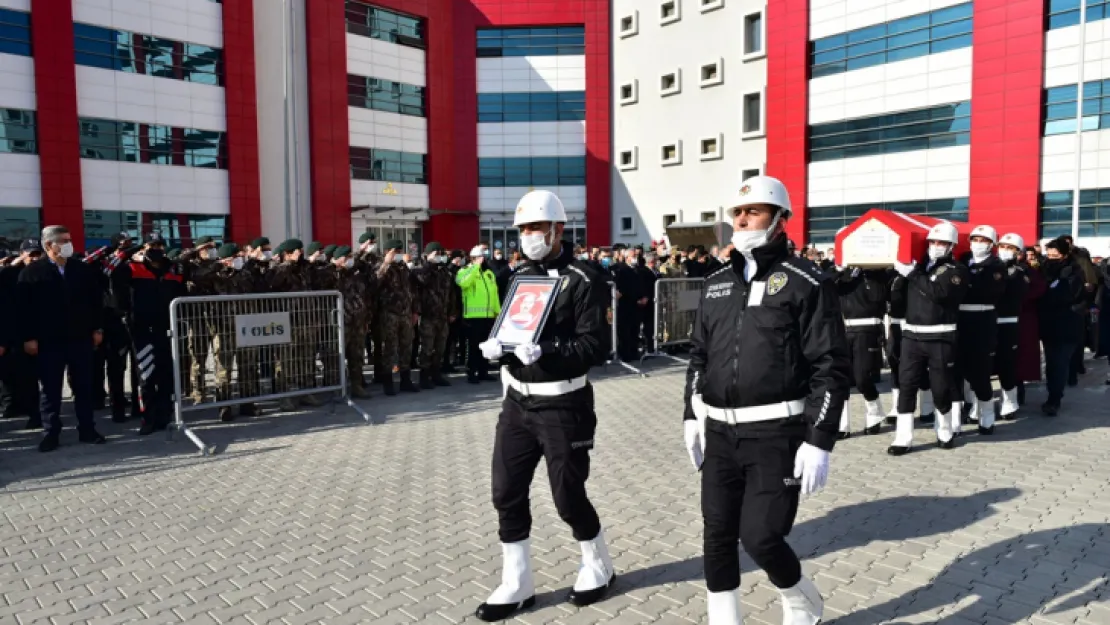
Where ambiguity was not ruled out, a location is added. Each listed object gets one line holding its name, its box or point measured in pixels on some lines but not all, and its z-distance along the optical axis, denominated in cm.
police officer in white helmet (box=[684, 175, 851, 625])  338
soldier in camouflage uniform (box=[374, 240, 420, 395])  1113
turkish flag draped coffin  779
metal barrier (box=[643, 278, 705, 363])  1403
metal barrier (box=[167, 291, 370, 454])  830
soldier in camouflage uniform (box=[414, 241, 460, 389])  1177
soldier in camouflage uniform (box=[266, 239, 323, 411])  905
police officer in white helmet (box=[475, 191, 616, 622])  410
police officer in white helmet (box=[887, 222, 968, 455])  741
